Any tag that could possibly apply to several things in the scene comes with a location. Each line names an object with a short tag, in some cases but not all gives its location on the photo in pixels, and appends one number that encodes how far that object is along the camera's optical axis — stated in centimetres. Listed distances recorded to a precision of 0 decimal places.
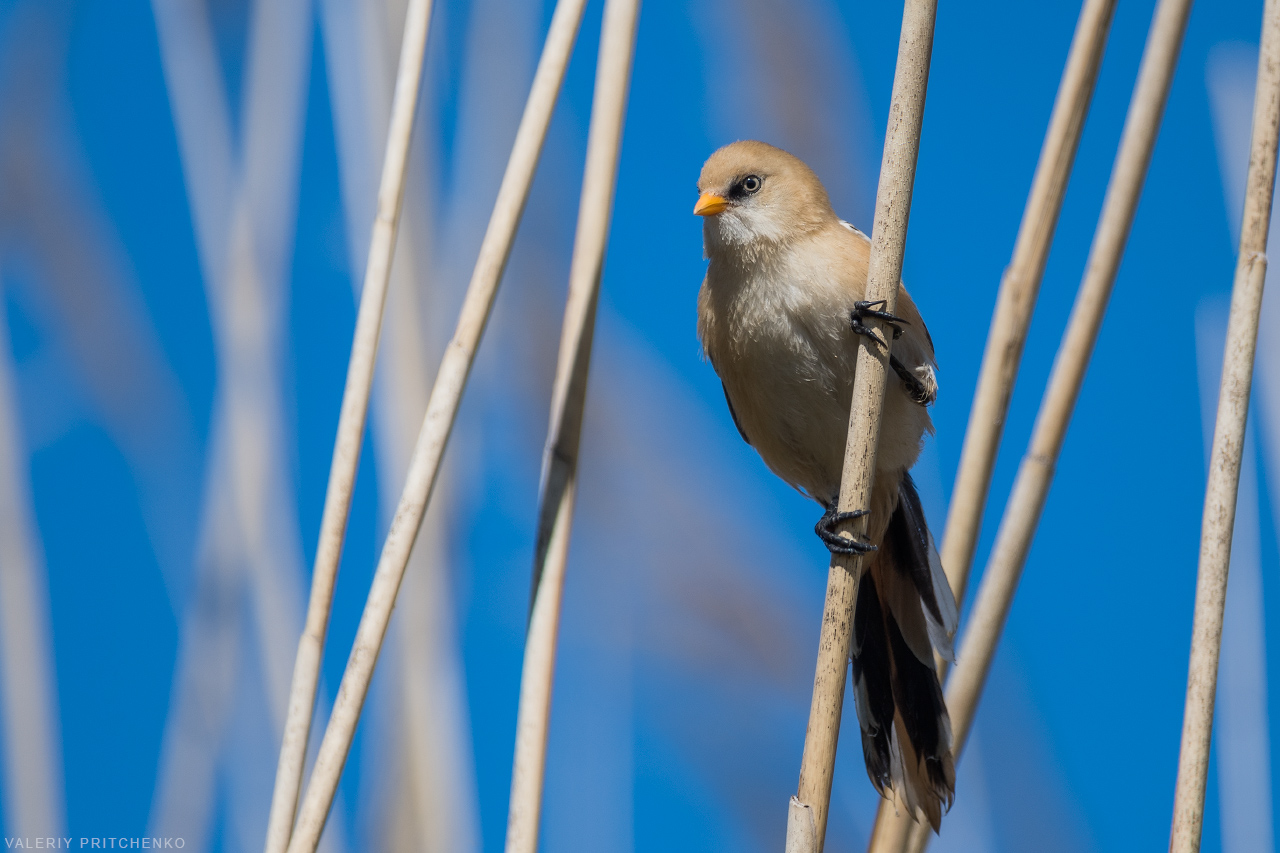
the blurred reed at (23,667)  362
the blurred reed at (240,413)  364
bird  358
